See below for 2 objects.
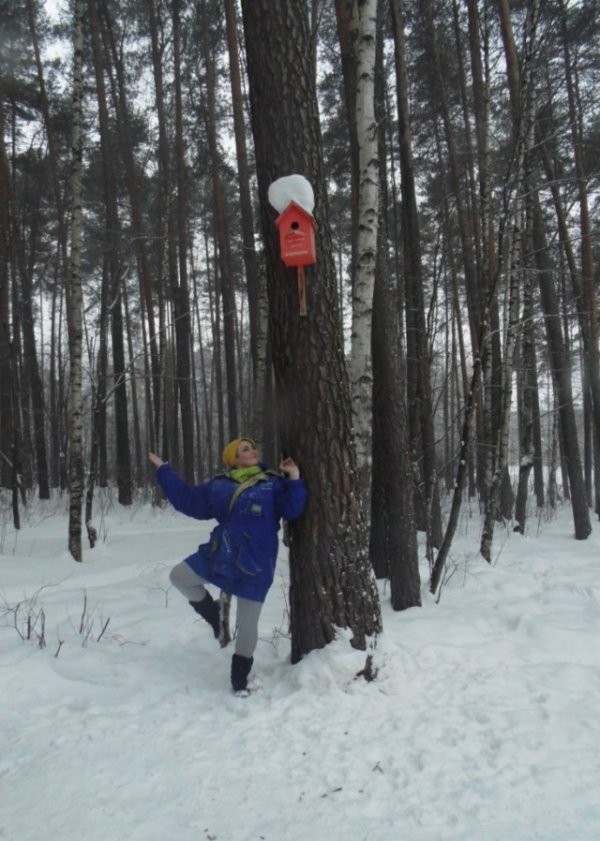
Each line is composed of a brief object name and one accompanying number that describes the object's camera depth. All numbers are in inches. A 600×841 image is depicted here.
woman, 119.4
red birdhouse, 121.1
